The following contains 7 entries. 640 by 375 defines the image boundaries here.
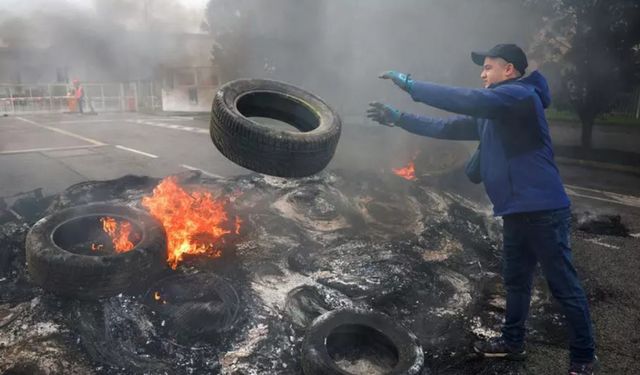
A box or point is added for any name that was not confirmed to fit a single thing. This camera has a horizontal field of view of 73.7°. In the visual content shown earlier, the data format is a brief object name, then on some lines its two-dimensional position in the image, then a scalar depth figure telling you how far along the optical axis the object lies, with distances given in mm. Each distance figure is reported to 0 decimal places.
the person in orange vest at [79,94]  19891
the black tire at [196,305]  3020
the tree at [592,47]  9891
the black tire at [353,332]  2635
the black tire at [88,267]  3076
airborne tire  3518
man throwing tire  2654
